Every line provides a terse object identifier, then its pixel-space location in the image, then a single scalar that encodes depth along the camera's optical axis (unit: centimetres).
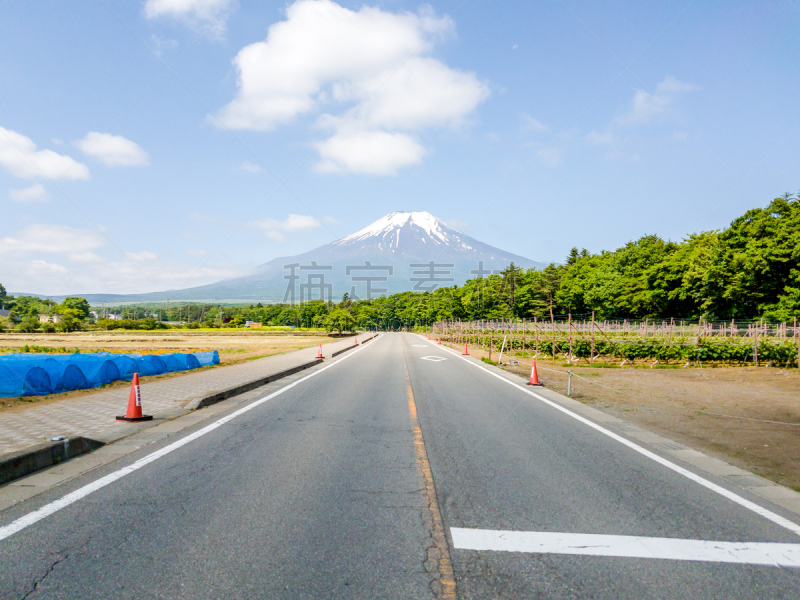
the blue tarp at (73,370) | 1080
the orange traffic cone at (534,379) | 1368
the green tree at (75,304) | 15235
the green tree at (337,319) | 8946
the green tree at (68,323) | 10481
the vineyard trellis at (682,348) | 2188
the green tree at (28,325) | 9844
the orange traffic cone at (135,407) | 758
